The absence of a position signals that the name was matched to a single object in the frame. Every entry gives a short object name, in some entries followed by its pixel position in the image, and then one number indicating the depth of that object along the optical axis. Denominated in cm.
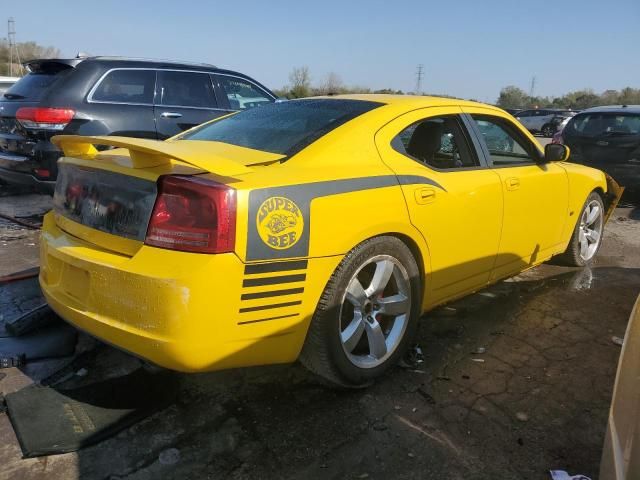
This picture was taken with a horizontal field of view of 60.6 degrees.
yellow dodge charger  223
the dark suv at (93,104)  548
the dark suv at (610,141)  789
